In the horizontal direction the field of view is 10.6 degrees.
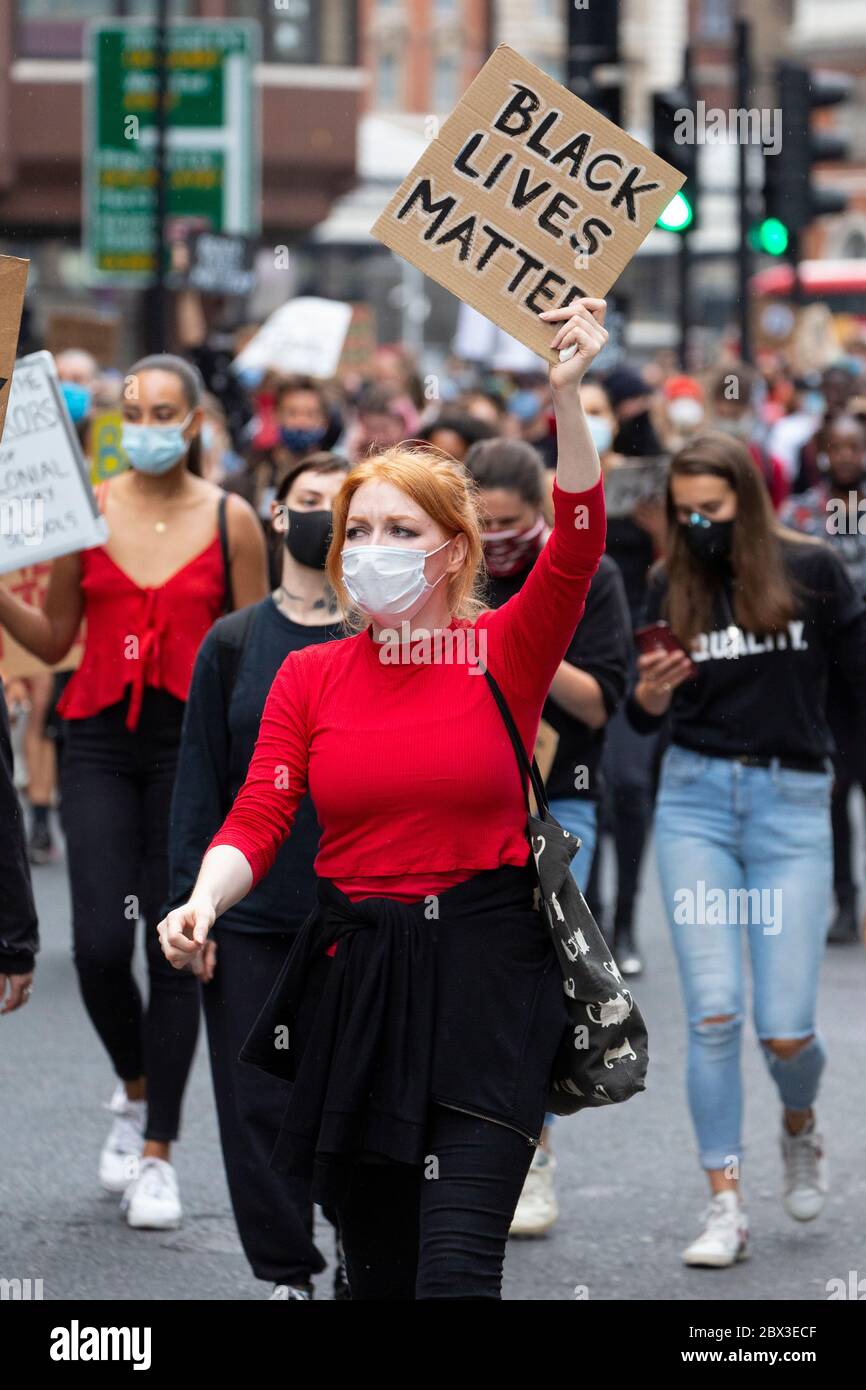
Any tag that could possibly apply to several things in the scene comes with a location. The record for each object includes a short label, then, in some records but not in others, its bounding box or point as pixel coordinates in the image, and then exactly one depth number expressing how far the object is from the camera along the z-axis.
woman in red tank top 11.72
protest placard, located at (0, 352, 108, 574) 11.74
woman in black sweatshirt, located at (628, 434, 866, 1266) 11.10
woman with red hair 7.37
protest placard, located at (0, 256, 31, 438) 8.44
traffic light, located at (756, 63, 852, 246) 28.75
